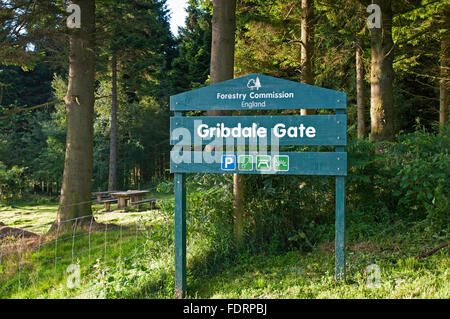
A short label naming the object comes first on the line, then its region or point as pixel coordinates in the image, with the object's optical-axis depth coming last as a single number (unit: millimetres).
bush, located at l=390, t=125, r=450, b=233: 5484
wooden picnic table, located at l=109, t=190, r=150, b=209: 14000
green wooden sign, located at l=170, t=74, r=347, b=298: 4133
